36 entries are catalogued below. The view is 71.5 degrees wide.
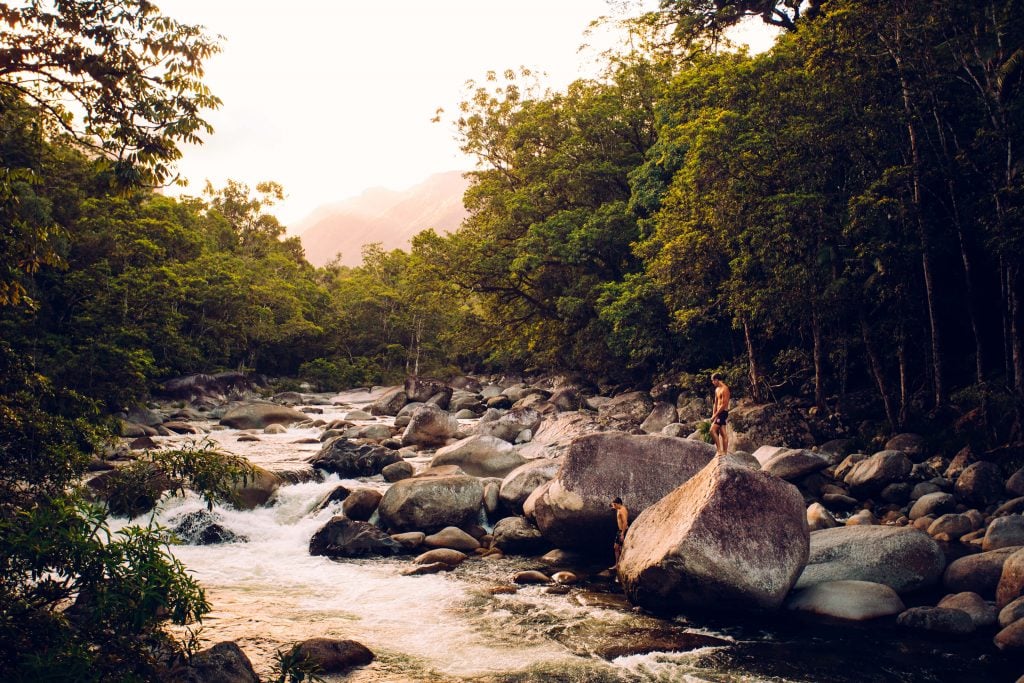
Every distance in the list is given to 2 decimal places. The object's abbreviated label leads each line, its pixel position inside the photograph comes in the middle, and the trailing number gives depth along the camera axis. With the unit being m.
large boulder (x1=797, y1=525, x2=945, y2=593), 10.41
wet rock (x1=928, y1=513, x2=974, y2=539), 12.46
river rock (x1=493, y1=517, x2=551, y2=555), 13.53
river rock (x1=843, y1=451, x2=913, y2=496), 15.37
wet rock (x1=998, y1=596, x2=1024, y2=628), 8.72
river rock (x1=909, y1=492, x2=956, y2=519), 13.56
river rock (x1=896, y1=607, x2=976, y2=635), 9.08
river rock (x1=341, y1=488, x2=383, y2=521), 15.14
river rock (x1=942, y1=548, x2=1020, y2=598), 9.98
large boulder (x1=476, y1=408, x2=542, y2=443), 24.08
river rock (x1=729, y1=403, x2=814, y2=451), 20.03
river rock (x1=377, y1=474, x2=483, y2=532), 14.43
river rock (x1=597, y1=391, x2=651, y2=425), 27.67
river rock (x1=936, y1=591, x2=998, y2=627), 9.18
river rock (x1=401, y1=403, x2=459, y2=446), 24.16
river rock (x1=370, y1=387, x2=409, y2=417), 37.12
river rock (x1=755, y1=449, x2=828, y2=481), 15.91
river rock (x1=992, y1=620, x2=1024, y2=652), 8.35
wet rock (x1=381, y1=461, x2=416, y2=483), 18.38
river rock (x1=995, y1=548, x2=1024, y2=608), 9.20
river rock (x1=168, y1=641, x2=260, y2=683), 6.48
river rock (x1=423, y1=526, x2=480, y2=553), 13.61
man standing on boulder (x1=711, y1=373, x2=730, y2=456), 14.27
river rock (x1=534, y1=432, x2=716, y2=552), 12.52
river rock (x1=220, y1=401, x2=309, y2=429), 29.47
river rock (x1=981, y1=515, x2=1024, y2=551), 11.20
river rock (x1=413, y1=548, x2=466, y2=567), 12.81
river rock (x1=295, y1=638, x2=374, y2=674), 8.30
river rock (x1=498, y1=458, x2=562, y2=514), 15.02
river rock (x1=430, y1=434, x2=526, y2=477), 18.20
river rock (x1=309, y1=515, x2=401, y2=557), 13.41
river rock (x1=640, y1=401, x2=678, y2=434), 25.70
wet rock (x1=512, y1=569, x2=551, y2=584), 11.70
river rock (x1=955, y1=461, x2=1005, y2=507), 13.75
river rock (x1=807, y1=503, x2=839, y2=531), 12.93
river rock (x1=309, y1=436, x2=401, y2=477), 18.95
